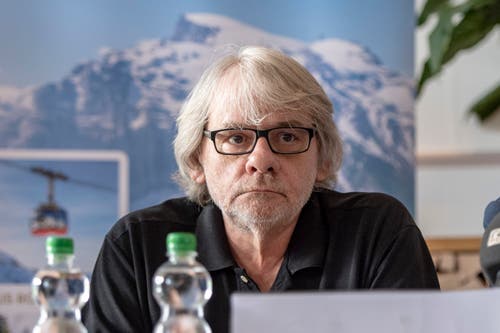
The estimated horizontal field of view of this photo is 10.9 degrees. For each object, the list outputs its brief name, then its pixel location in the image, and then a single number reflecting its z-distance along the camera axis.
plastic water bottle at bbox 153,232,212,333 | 2.83
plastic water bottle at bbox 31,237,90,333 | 2.89
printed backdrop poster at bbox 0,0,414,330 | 4.13
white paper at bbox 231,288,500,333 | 2.73
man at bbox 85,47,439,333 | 3.16
